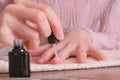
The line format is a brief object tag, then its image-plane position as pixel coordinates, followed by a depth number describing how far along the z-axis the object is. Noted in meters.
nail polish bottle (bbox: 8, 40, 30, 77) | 0.40
